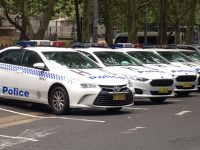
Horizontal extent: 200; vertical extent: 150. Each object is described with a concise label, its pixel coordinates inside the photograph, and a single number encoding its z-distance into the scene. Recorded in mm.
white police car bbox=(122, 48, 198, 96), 17891
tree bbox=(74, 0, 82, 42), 35281
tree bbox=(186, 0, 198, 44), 38275
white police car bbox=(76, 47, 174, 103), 15414
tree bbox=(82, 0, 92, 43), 26719
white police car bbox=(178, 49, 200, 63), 21884
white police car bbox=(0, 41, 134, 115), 12664
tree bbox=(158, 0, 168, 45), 34312
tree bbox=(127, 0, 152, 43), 30547
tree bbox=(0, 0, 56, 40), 21558
